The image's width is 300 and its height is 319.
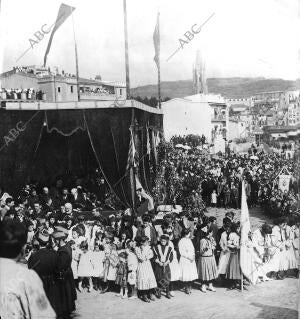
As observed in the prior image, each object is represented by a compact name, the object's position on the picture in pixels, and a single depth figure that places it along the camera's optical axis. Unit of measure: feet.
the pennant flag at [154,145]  41.36
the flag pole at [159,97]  43.91
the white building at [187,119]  63.31
